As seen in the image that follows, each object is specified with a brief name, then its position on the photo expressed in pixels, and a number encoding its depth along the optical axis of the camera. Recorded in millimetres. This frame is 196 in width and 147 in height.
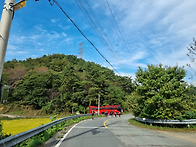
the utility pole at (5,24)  4855
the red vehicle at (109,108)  42869
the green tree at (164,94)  13492
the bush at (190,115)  13369
